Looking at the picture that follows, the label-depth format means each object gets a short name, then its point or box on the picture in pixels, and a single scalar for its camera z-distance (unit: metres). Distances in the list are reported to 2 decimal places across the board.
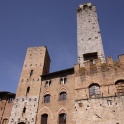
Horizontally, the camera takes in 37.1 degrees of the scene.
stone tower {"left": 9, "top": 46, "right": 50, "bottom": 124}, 20.84
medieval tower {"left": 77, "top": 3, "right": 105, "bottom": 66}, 22.98
